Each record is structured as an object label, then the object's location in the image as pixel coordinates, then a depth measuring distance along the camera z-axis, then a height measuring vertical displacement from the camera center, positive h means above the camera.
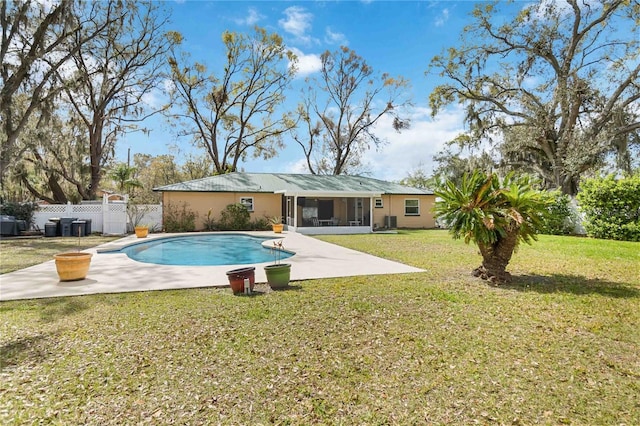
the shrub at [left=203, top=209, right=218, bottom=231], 19.61 -0.31
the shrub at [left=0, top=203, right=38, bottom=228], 16.16 +0.50
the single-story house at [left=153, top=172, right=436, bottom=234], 19.33 +1.07
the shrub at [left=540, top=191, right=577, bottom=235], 15.49 -0.11
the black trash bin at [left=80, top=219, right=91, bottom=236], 16.41 -0.38
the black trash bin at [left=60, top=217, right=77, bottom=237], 16.00 -0.35
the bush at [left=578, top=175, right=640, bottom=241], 12.33 +0.25
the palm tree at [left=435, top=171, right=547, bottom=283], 6.41 +0.02
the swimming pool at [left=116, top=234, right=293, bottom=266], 10.61 -1.25
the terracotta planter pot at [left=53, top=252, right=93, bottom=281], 6.67 -0.94
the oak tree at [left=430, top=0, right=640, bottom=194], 17.45 +7.80
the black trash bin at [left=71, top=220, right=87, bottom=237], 16.09 -0.41
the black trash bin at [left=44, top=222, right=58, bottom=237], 15.60 -0.43
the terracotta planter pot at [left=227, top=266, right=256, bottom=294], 5.80 -1.07
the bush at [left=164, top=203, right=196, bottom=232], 18.80 -0.04
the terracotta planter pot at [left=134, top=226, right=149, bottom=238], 15.42 -0.62
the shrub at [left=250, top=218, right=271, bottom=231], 20.22 -0.47
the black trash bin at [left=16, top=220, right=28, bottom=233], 15.80 -0.24
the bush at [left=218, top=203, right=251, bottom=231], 19.55 -0.02
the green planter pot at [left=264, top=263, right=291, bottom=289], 6.15 -1.07
